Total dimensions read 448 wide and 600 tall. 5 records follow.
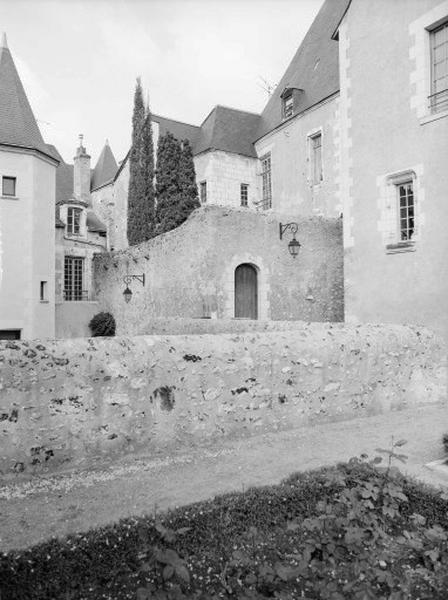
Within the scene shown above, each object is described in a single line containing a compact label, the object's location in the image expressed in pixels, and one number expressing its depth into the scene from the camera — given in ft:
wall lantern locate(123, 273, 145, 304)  50.64
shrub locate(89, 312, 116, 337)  56.29
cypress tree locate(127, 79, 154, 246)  71.10
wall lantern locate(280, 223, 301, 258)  41.45
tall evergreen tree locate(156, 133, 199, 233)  59.93
